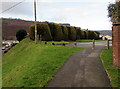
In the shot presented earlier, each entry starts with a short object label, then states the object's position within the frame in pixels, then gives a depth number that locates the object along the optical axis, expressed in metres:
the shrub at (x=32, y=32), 17.55
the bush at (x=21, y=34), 25.01
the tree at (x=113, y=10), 6.73
